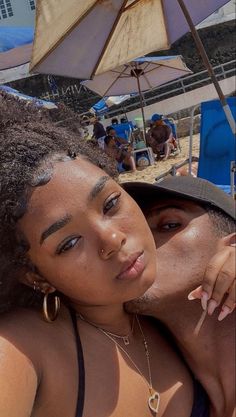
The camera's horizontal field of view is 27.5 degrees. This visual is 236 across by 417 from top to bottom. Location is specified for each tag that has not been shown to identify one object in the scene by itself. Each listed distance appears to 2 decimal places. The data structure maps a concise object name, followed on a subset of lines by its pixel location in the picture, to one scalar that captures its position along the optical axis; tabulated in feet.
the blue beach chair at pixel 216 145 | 15.87
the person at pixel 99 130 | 37.16
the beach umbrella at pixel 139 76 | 33.35
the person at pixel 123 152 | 32.99
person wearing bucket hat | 3.92
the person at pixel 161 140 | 36.27
